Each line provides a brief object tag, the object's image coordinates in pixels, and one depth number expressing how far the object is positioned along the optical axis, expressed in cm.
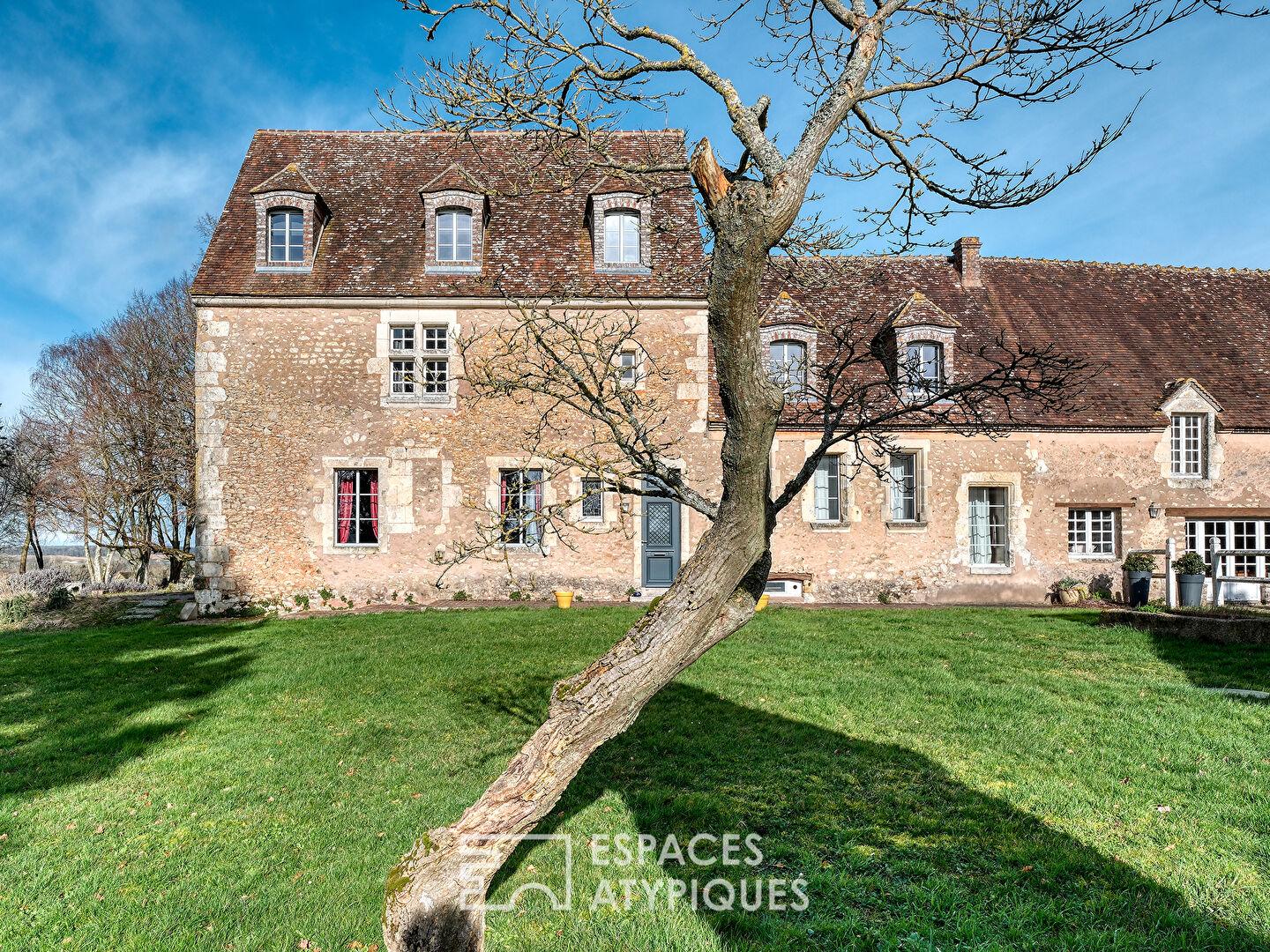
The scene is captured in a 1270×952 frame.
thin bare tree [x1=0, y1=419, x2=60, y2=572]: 2192
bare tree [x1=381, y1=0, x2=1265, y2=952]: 322
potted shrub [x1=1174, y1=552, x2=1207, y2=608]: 1323
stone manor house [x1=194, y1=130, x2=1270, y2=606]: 1381
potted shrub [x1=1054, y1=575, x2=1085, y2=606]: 1443
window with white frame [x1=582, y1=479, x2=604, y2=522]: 1416
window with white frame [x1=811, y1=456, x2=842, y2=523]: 1491
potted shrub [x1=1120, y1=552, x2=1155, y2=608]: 1425
